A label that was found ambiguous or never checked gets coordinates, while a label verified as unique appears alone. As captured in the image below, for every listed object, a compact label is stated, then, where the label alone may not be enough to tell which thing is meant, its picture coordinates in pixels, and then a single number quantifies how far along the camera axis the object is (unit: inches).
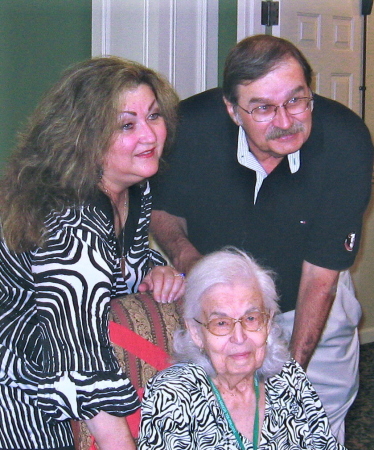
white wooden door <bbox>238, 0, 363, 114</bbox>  155.9
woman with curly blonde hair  58.3
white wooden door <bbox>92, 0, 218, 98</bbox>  140.9
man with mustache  81.3
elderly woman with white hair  69.5
